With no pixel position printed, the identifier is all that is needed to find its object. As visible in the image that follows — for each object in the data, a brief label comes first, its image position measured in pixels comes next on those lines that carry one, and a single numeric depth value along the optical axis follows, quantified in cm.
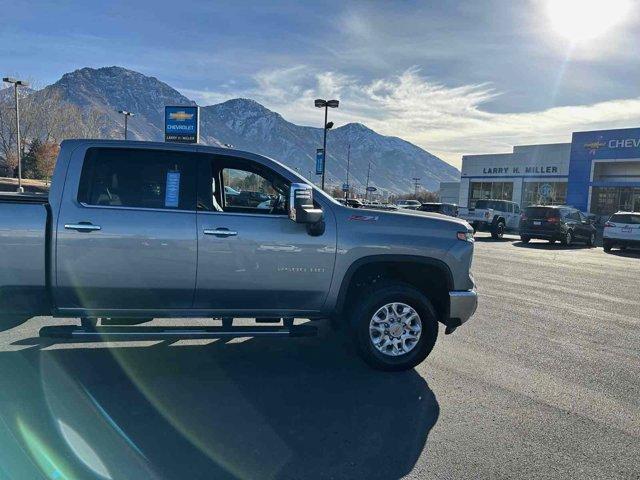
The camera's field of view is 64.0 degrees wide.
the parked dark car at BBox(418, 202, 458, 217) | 2622
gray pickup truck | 439
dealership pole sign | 2883
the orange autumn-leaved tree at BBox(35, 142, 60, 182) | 6106
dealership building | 3628
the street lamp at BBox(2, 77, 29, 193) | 3412
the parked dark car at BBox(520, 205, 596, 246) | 2016
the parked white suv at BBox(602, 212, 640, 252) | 1898
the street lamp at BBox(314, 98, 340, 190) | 2805
